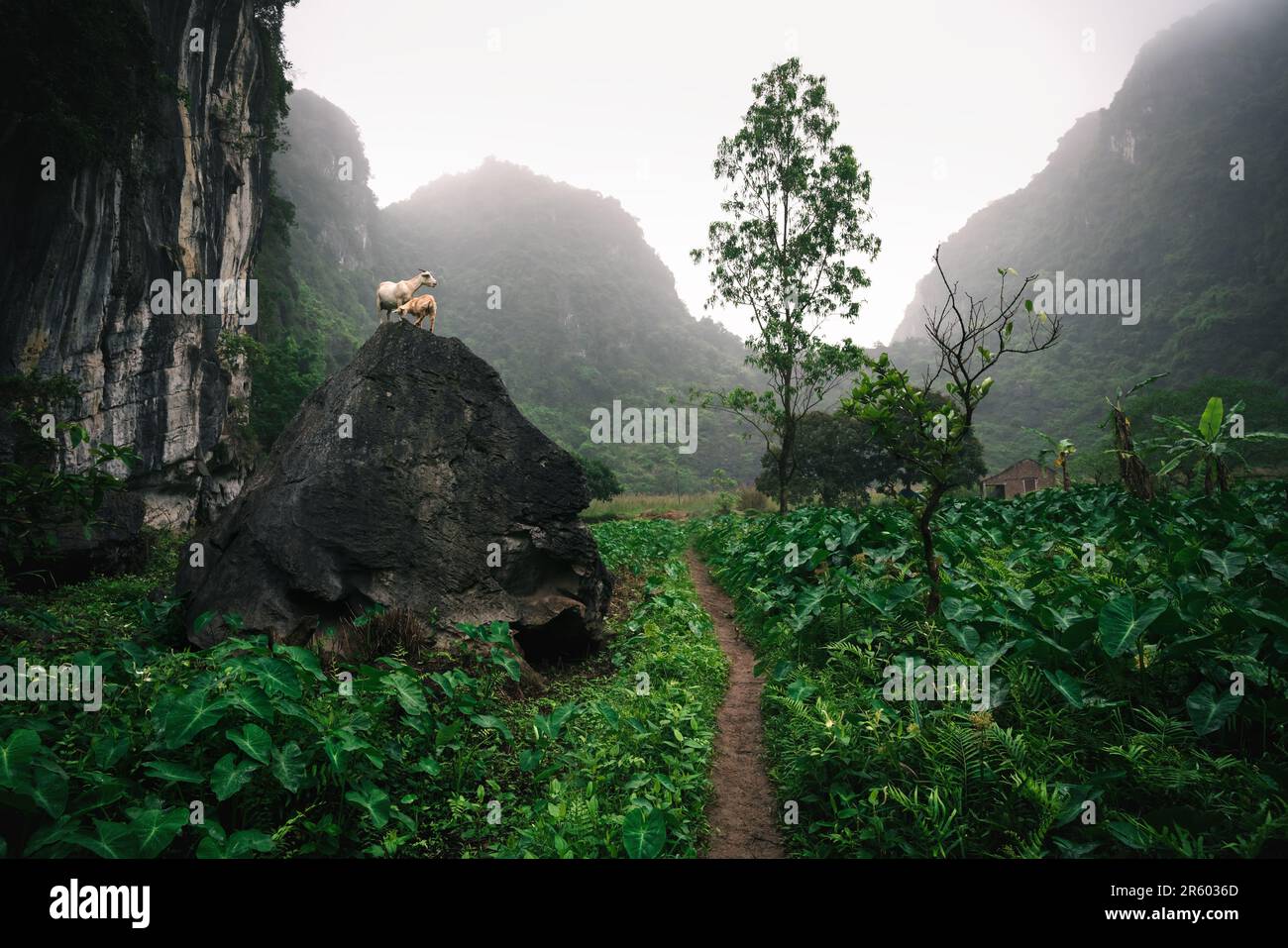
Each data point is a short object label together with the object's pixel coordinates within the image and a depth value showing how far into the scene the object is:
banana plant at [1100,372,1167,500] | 10.36
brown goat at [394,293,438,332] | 7.90
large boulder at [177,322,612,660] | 5.53
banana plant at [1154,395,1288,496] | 8.66
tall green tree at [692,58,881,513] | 17.30
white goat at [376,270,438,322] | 8.03
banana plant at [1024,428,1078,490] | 14.70
